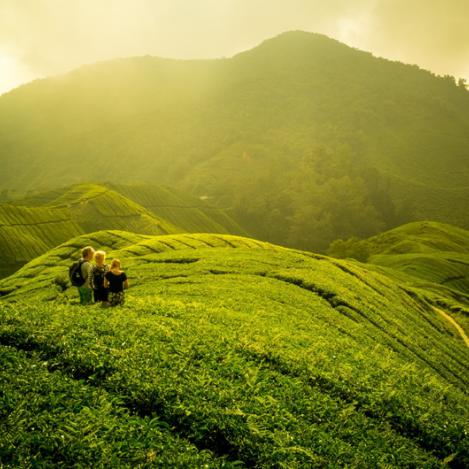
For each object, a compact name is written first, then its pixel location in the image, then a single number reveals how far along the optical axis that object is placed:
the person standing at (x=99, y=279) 13.47
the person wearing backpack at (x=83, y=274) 13.80
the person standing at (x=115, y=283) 13.13
